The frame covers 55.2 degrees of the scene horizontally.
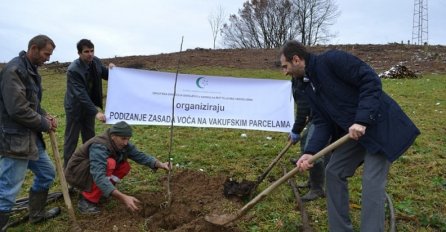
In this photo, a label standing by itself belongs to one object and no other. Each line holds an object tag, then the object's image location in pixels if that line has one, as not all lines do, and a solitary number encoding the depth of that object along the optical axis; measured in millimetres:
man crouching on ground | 4793
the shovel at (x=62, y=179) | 4691
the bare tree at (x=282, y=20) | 45938
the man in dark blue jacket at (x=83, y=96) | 5473
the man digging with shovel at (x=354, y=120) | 3510
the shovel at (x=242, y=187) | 5375
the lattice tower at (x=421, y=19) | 31438
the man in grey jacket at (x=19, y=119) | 4129
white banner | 7129
